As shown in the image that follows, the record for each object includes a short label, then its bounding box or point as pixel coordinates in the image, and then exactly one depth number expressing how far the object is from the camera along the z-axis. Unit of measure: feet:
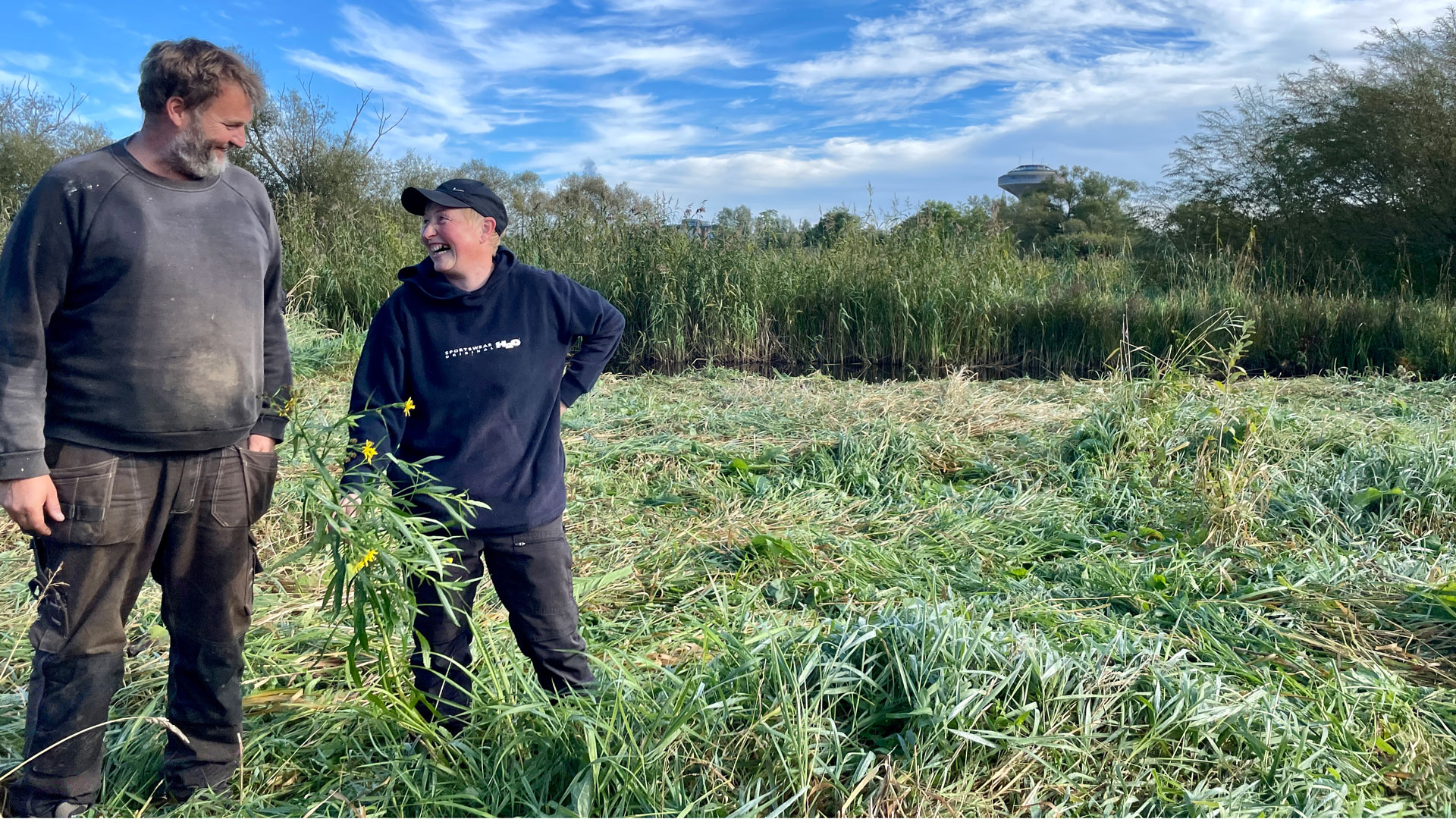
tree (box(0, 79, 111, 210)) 55.67
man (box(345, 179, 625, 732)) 6.77
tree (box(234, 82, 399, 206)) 52.85
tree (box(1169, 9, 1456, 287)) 37.29
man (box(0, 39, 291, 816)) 5.70
